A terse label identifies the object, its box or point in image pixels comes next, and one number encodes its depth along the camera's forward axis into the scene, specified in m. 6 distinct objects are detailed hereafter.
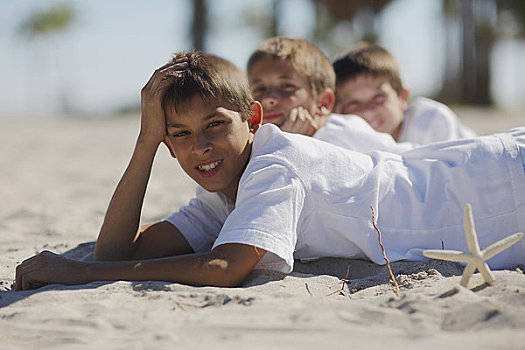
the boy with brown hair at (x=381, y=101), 4.62
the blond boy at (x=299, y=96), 3.66
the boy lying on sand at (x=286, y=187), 2.44
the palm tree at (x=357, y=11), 20.67
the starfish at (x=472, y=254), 2.13
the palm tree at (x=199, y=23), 14.12
